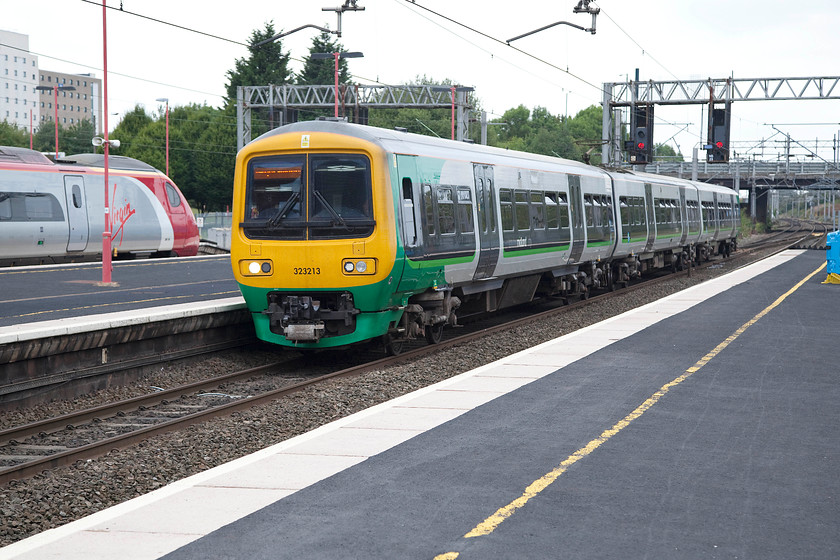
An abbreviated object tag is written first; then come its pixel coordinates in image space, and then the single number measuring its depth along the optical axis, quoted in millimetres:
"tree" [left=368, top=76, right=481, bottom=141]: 113812
